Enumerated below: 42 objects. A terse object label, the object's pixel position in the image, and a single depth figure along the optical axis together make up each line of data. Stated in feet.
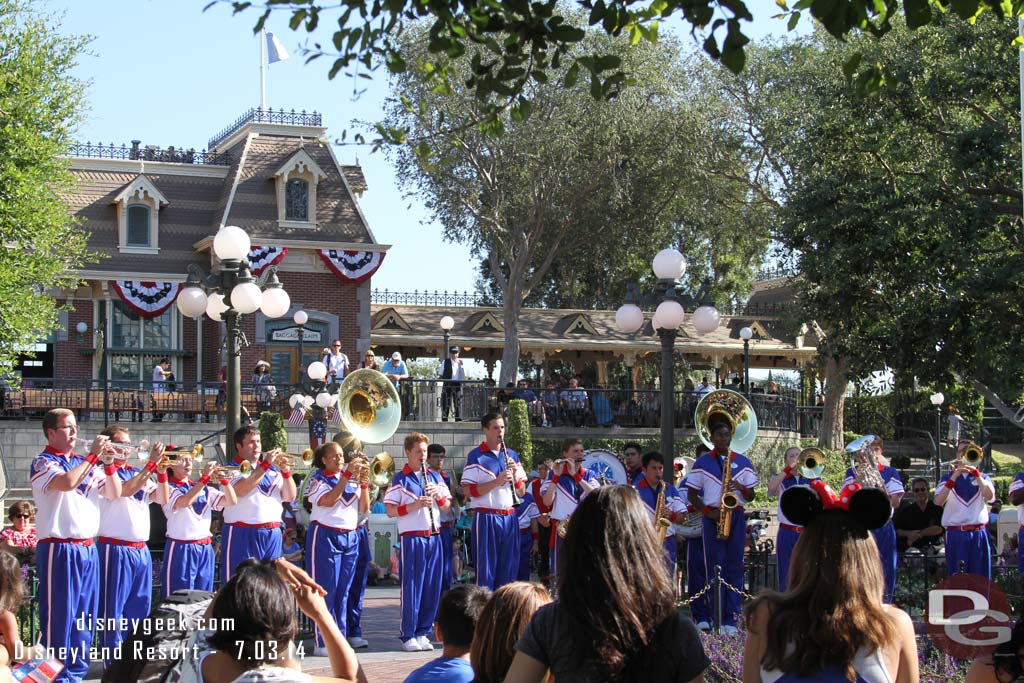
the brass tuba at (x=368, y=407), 38.40
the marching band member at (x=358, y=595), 35.19
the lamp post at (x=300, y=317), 87.53
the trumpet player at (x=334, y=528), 33.96
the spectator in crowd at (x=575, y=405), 93.45
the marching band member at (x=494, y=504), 36.47
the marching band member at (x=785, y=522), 36.60
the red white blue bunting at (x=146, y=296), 101.55
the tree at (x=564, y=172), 105.09
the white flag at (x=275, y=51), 95.08
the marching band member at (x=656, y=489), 38.11
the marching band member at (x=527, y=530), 42.47
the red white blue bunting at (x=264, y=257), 101.76
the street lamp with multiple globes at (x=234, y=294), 37.32
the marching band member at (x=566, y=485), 37.50
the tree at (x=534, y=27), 19.10
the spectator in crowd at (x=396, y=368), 79.72
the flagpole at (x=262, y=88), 109.91
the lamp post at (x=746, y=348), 92.63
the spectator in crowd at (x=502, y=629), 14.16
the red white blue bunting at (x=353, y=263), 104.22
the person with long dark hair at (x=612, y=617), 12.48
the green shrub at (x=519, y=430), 82.38
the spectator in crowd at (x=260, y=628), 13.24
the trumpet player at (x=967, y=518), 42.16
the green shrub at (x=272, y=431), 76.13
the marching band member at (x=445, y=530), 36.60
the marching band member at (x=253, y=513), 33.14
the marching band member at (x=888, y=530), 39.09
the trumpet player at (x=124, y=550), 30.60
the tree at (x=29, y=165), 75.72
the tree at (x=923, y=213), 63.82
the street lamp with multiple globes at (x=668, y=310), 39.86
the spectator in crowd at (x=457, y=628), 15.31
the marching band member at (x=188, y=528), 31.94
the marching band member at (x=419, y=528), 35.24
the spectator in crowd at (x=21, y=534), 34.45
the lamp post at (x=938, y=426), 86.69
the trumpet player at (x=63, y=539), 28.63
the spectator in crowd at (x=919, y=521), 47.47
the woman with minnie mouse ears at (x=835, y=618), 12.92
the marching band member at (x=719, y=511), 37.83
